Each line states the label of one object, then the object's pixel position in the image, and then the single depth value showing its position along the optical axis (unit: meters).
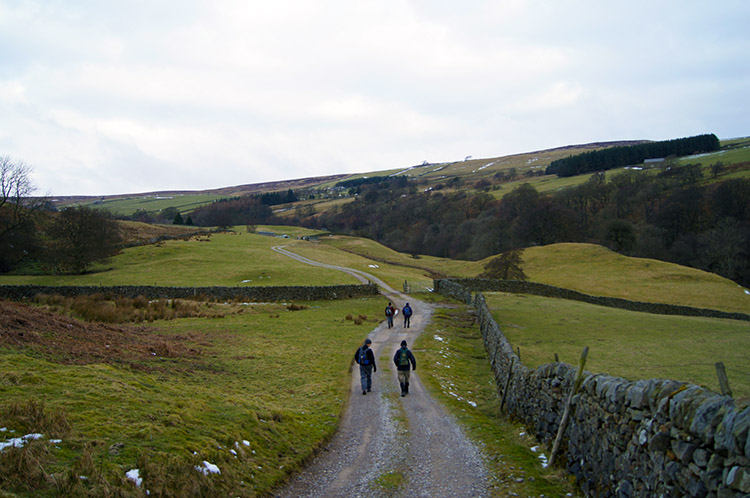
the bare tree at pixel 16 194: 49.25
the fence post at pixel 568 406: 9.95
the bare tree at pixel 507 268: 62.78
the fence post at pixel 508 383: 15.93
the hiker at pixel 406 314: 32.91
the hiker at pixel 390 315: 32.81
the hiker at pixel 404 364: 16.42
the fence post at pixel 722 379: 6.48
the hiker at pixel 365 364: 16.61
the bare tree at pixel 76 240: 59.03
